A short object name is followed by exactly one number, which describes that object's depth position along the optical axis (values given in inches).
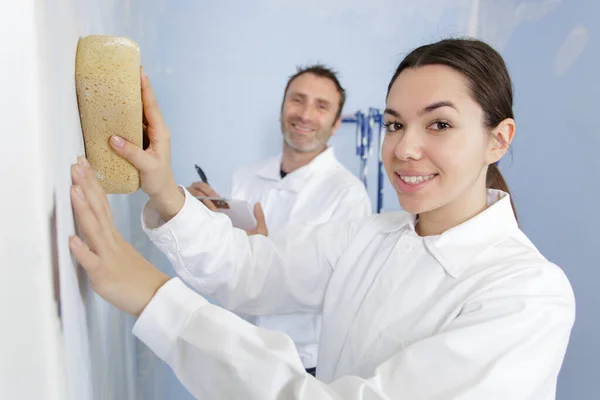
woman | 24.4
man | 60.6
